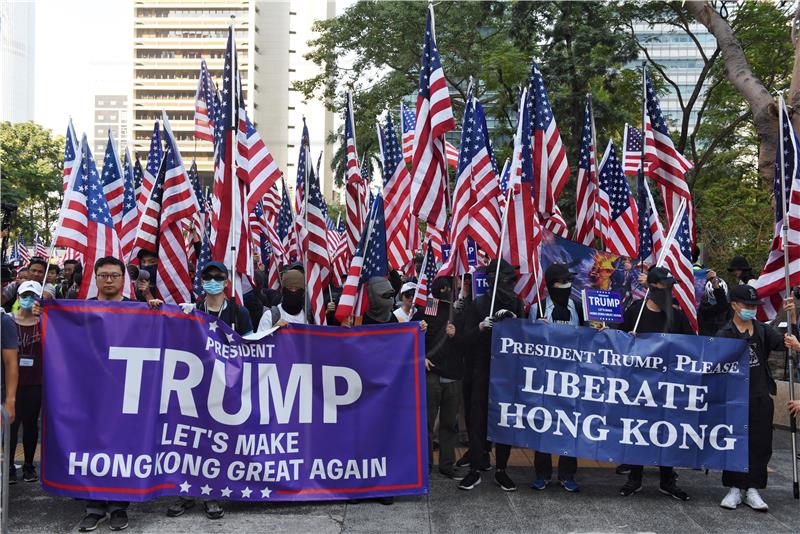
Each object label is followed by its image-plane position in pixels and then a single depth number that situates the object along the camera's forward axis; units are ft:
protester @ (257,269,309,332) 25.58
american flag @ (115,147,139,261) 36.19
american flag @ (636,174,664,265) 33.09
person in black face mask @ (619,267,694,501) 24.14
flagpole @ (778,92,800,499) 23.16
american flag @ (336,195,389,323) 25.23
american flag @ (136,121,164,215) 36.65
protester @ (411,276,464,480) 26.02
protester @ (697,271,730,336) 34.86
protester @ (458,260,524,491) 24.61
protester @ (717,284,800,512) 23.09
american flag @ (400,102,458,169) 42.01
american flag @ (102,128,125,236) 36.86
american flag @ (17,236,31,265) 73.67
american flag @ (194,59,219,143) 34.84
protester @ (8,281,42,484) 23.39
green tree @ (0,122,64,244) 131.54
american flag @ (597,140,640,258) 39.50
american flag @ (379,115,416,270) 35.29
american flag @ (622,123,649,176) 42.92
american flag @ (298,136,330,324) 24.35
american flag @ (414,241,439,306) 26.12
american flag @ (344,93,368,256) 35.99
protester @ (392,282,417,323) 27.58
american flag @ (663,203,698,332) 26.71
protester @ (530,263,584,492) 26.08
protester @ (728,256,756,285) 33.94
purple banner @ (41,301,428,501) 20.65
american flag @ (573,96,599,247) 38.75
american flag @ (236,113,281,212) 24.53
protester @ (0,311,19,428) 19.76
